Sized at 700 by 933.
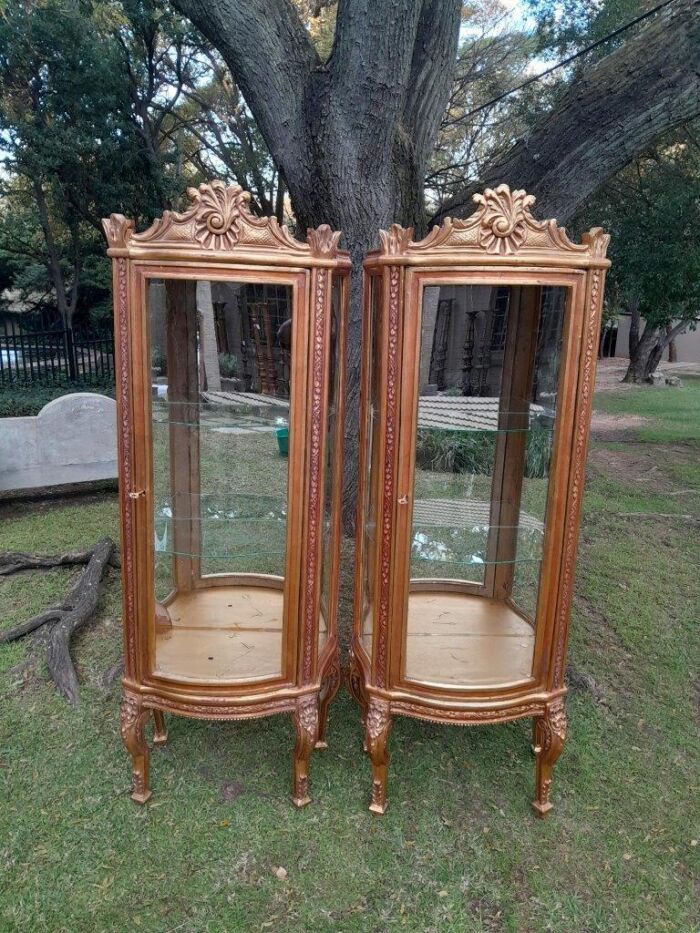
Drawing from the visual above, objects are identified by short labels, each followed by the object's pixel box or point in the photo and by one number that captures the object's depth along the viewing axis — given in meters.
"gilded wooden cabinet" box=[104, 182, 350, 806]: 1.80
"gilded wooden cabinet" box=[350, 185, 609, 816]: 1.78
